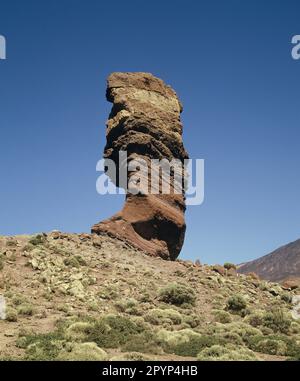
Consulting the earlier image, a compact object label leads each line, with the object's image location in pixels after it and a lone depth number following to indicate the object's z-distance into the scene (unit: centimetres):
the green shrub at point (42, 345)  1527
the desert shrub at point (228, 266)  4184
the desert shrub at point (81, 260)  3062
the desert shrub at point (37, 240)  3312
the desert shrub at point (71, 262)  2981
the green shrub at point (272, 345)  1888
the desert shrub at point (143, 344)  1730
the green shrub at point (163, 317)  2281
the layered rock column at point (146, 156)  3788
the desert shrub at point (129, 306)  2403
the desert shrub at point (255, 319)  2497
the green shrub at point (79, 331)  1802
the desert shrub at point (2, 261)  2741
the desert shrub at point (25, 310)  2195
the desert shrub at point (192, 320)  2312
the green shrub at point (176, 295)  2694
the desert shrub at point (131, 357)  1513
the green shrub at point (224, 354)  1584
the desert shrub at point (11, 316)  2094
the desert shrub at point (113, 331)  1823
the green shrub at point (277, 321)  2408
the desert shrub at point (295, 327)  2446
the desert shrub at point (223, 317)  2465
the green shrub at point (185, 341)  1760
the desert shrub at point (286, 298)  3418
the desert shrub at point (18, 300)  2316
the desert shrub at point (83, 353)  1516
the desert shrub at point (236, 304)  2727
